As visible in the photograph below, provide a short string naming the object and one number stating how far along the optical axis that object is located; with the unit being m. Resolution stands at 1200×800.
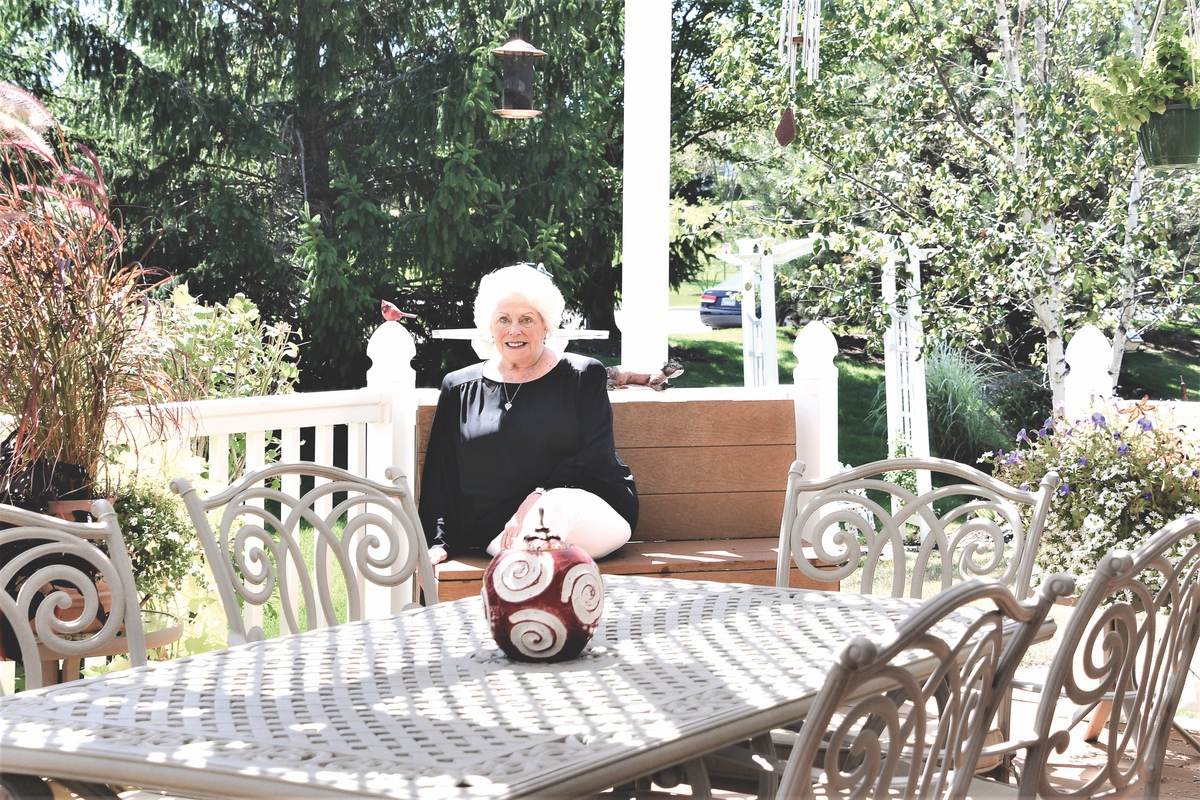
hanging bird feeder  5.86
